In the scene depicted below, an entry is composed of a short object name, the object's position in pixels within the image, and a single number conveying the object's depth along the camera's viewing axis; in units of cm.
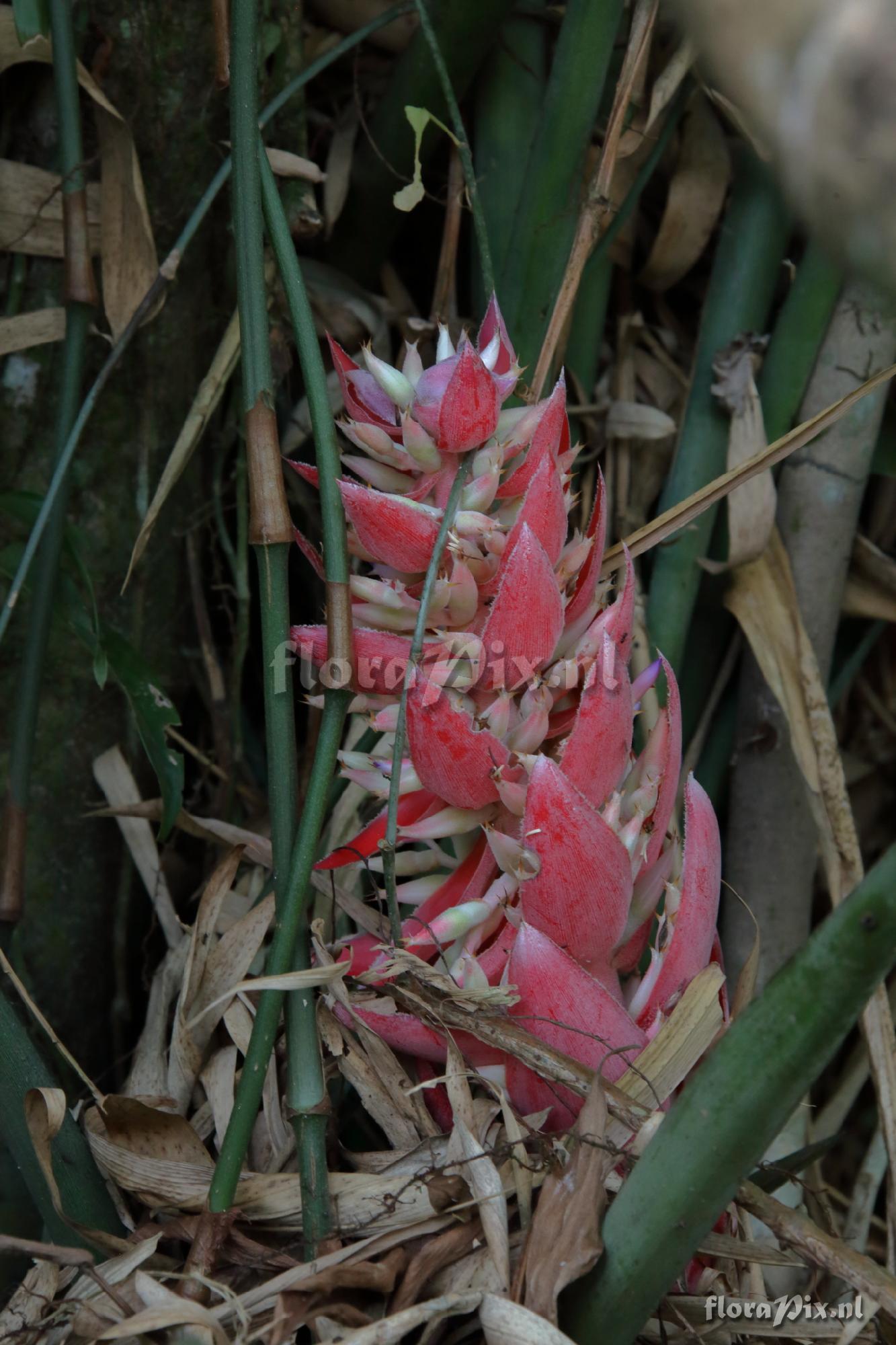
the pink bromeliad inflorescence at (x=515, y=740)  133
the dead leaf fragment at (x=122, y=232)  155
